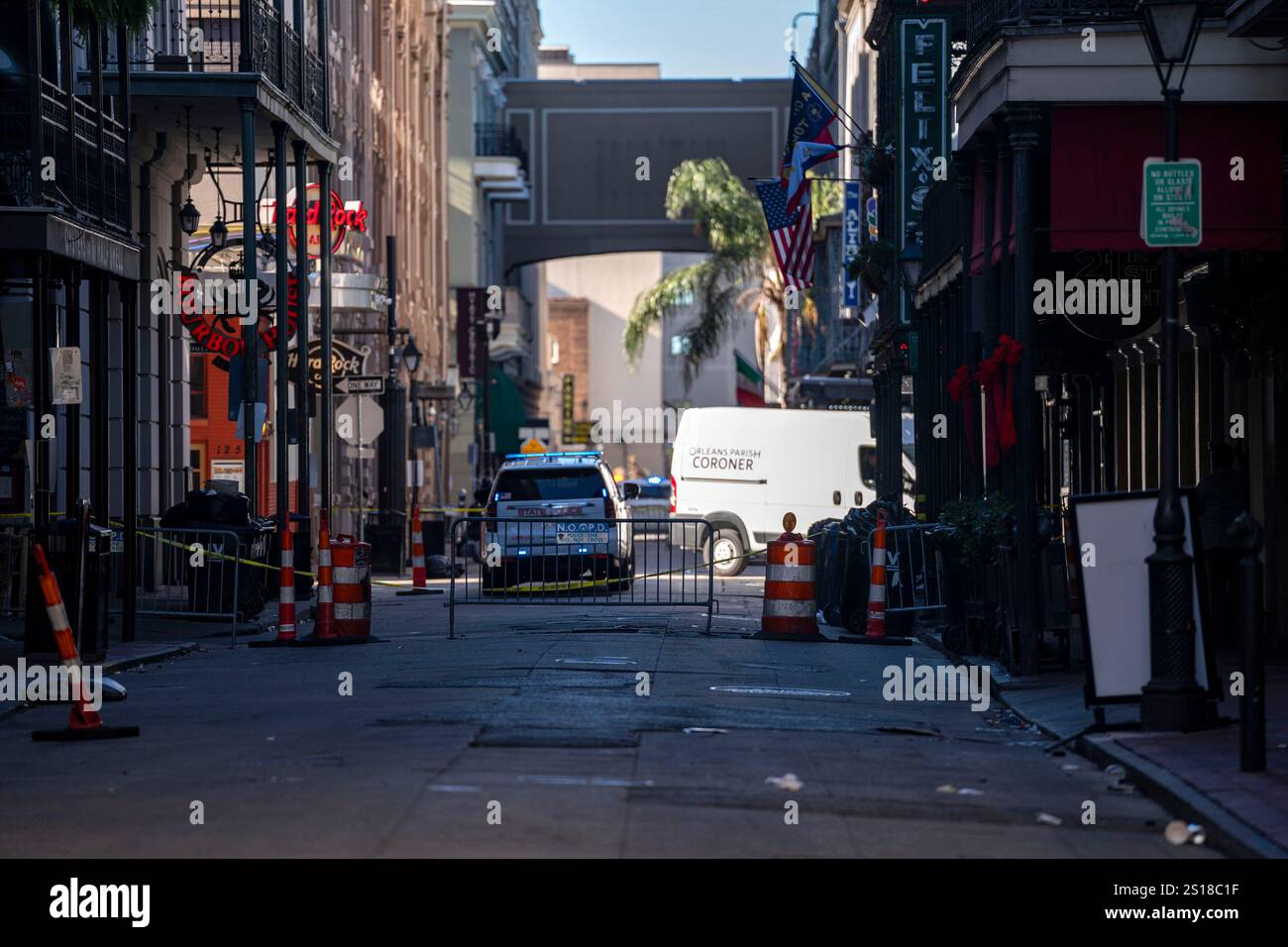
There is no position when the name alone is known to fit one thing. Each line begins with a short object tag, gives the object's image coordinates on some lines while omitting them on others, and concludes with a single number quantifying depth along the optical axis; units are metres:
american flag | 35.44
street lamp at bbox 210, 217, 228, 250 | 28.09
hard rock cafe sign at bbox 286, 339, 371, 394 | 35.22
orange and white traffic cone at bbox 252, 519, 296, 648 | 19.69
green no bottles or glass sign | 12.49
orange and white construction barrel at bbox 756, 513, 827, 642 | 20.19
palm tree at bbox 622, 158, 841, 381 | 67.19
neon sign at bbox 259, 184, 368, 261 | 36.34
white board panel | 12.55
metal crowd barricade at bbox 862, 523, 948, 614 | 20.78
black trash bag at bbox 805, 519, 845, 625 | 22.64
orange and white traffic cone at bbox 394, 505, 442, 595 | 29.97
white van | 39.62
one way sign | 34.22
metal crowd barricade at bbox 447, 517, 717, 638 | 22.39
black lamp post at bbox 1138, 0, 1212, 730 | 12.21
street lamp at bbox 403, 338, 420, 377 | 41.75
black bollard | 10.41
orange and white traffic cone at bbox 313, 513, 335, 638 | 19.67
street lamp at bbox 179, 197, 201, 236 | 27.88
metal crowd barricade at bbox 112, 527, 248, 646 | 21.27
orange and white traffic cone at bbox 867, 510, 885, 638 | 20.27
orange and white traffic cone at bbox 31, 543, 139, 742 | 12.47
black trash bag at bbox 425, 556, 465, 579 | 36.72
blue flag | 32.44
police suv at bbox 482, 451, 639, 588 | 22.33
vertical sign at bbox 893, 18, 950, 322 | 27.30
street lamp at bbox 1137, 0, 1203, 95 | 13.05
